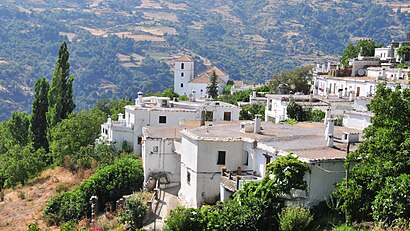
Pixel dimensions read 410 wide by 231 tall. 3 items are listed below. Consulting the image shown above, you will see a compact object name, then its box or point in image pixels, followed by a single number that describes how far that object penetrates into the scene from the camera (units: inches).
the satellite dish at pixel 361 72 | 2475.1
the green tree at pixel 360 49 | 3085.6
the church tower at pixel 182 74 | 4301.2
